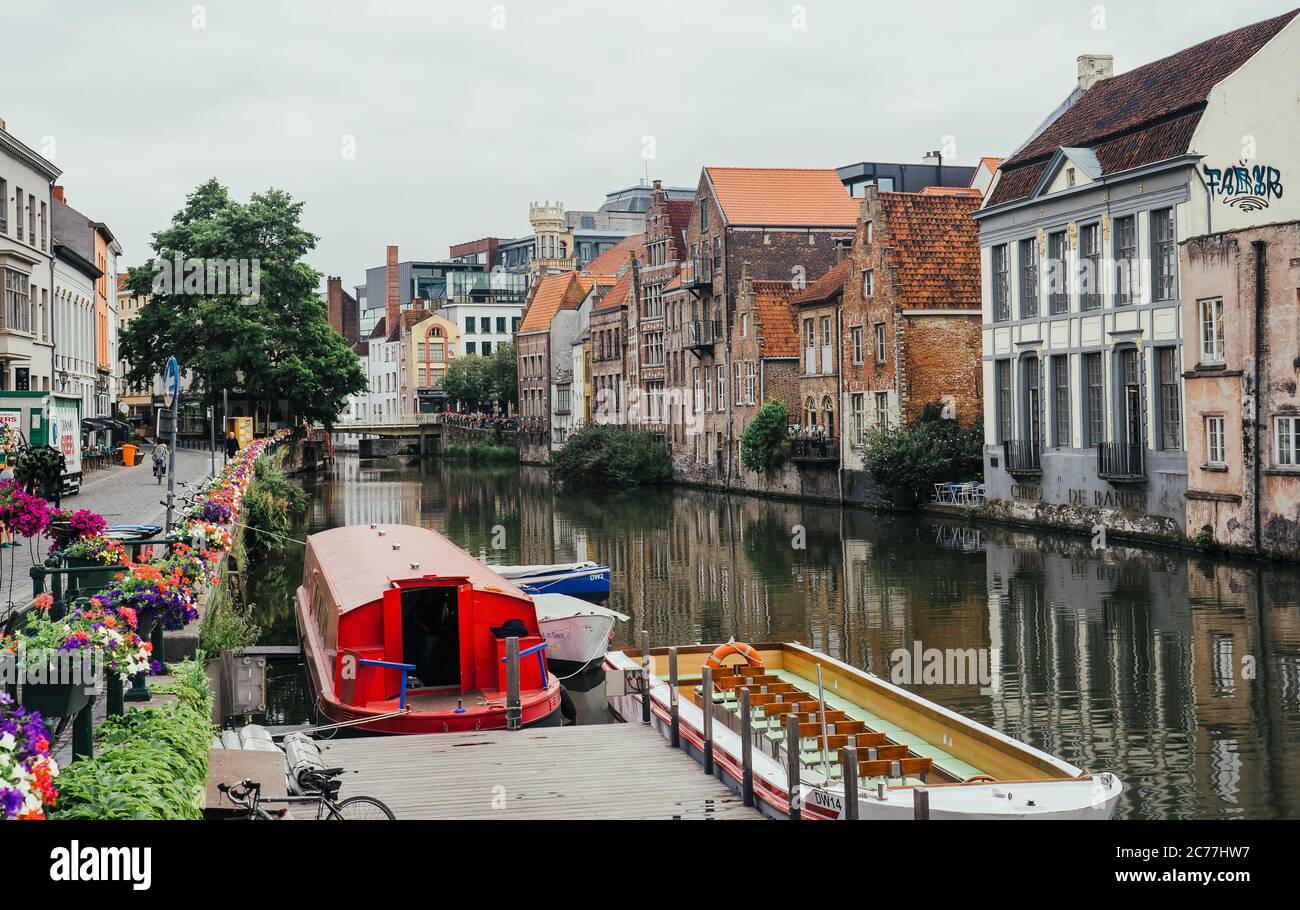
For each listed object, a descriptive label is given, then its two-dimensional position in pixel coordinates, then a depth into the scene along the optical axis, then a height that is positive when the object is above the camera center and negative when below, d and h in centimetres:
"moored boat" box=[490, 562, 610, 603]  2903 -212
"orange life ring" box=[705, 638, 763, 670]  1819 -229
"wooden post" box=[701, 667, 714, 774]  1406 -248
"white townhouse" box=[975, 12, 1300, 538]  3459 +530
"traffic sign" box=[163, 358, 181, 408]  1783 +128
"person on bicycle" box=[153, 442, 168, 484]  4259 +45
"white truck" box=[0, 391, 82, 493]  3081 +131
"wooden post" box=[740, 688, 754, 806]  1289 -254
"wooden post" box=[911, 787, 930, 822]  1077 -249
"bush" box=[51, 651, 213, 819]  721 -159
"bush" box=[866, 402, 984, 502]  4591 +27
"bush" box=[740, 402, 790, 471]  5641 +134
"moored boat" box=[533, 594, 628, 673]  2216 -245
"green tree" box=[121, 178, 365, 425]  6231 +748
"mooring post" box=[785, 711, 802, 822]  1194 -240
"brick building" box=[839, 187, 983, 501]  4925 +545
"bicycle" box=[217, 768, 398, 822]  971 -240
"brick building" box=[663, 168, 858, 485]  6388 +945
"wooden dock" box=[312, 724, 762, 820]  1262 -283
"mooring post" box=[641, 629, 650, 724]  1725 -247
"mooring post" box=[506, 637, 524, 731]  1595 -237
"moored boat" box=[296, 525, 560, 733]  1620 -206
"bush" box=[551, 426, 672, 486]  6750 +62
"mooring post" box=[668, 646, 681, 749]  1534 -246
